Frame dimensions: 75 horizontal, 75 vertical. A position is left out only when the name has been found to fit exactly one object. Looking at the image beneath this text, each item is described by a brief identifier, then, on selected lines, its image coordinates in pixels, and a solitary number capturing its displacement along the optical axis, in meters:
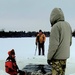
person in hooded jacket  2.71
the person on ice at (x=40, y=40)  9.38
